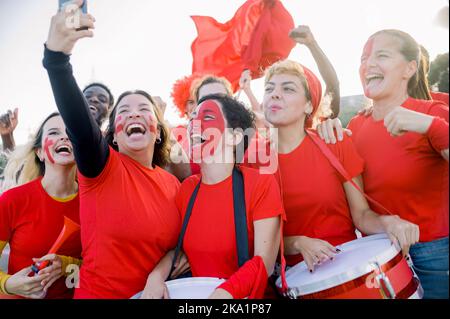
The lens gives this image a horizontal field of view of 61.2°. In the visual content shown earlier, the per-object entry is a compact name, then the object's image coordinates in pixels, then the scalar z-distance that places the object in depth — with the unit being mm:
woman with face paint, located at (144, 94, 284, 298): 1875
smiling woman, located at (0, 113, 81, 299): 2312
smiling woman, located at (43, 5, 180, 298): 1813
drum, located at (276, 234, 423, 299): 1670
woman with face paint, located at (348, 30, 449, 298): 1882
